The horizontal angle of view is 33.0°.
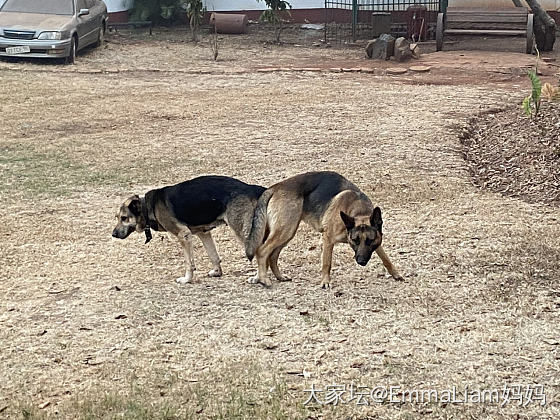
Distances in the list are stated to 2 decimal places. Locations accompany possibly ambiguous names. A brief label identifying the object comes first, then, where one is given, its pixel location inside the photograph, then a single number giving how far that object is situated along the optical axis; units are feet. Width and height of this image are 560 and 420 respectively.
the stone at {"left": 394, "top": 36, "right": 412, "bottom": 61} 60.95
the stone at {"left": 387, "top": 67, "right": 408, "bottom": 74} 57.16
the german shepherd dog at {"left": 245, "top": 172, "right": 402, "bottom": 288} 21.40
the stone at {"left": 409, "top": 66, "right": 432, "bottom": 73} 57.21
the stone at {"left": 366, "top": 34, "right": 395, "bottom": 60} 61.82
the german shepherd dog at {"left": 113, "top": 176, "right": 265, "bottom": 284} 21.79
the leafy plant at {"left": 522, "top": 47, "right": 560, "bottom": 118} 37.19
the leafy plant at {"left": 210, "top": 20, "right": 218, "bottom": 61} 64.81
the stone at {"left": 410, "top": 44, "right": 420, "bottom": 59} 61.95
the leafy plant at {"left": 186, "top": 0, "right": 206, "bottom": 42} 72.74
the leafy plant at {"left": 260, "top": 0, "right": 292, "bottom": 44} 74.64
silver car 60.64
